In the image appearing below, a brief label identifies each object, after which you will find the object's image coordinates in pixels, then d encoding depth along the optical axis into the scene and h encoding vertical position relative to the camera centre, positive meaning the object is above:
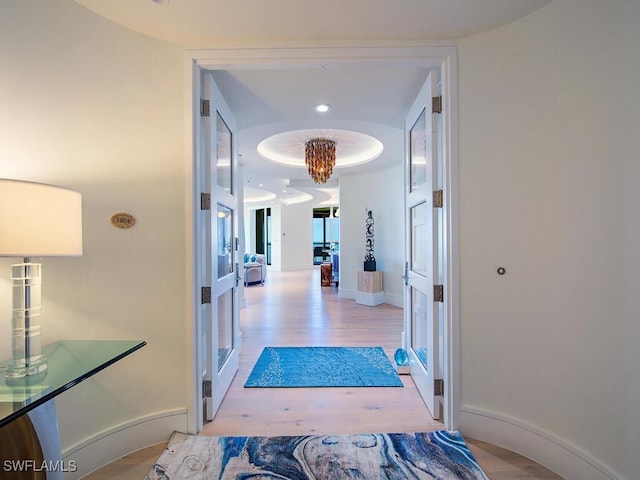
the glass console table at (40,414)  1.07 -0.71
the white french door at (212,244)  2.05 -0.02
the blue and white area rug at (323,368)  2.76 -1.27
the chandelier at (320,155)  4.57 +1.31
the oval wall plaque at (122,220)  1.86 +0.14
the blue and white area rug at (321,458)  1.69 -1.29
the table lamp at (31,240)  1.12 +0.01
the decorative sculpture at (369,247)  6.05 -0.12
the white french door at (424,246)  2.15 -0.05
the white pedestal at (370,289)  5.85 -0.94
